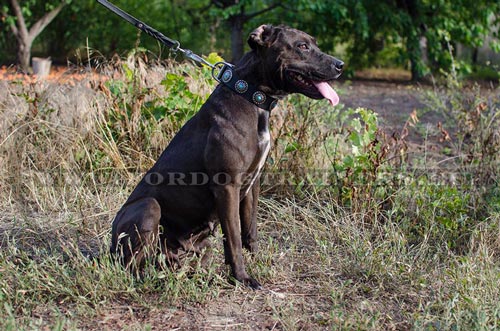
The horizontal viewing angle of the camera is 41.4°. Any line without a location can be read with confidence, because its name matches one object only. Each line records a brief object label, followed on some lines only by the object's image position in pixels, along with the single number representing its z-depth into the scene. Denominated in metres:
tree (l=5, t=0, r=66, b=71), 11.39
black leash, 3.50
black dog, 3.47
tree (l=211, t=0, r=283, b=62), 11.06
